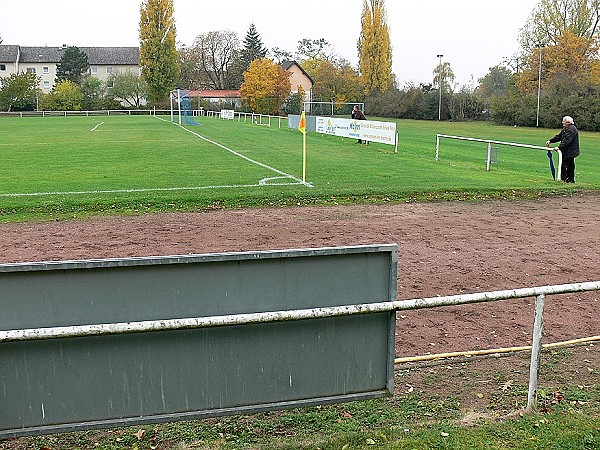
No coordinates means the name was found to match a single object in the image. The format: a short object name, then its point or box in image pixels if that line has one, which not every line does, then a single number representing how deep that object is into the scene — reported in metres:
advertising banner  27.48
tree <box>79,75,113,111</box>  94.25
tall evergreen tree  123.81
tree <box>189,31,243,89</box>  118.75
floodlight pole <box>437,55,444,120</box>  68.08
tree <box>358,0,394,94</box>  90.94
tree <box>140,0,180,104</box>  94.81
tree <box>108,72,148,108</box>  100.19
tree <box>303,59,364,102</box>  84.69
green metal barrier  3.85
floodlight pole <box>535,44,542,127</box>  56.25
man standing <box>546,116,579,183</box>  17.09
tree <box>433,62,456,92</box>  79.56
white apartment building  133.12
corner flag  16.20
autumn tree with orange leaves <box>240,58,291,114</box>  79.19
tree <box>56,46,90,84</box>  115.75
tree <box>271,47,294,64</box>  127.81
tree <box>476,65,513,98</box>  90.86
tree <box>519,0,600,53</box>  71.75
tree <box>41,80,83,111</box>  91.12
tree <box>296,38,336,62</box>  128.50
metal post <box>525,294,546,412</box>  4.60
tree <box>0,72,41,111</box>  89.31
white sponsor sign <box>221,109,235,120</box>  67.12
